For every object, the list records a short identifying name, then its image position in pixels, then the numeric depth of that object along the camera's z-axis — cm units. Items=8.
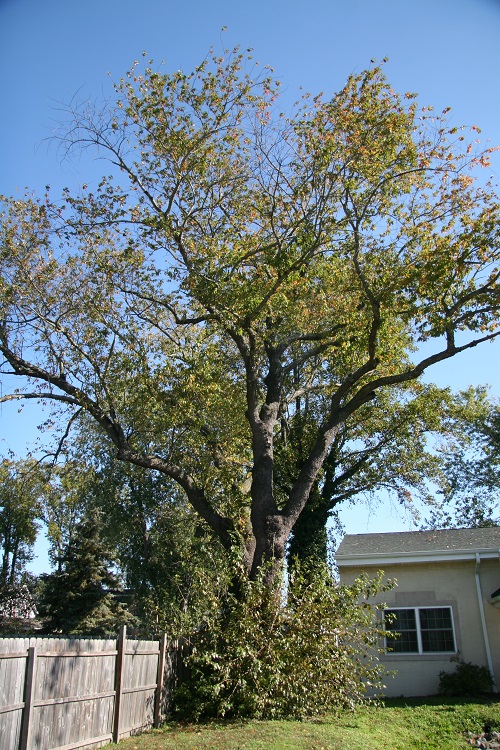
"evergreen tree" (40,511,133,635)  2894
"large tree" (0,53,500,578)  1325
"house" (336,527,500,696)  1658
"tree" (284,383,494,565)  2253
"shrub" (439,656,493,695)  1530
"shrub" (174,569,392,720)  1134
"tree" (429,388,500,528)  3456
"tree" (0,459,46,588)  3937
